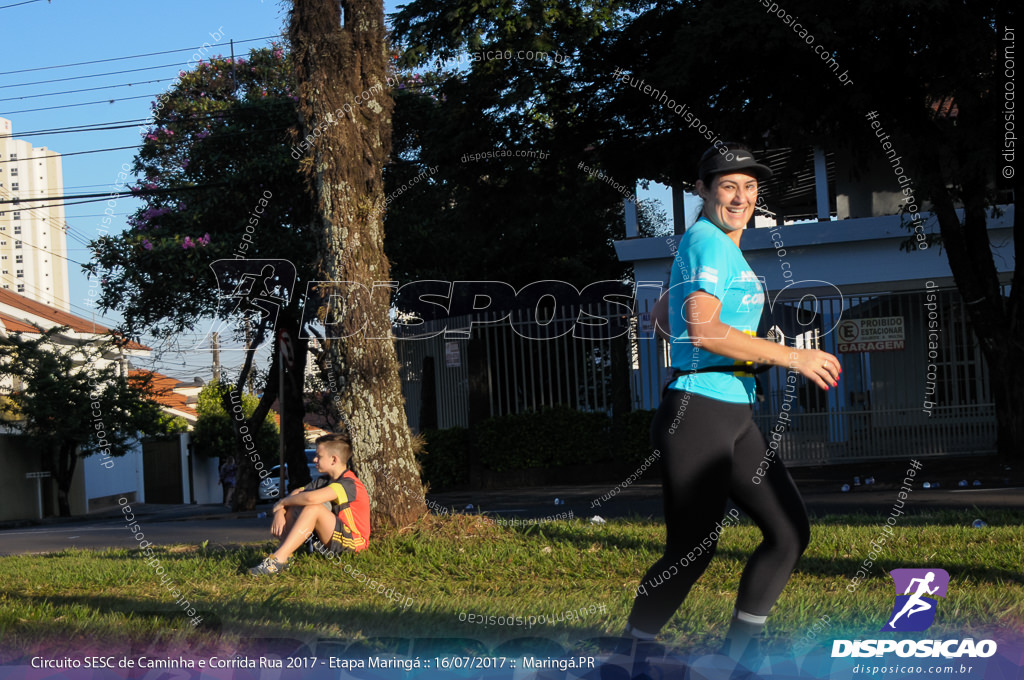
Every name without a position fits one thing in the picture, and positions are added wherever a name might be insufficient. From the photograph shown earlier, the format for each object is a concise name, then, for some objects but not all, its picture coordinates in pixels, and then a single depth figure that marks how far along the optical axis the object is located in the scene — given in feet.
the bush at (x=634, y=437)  47.60
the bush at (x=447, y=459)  51.34
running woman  10.53
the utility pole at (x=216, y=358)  60.52
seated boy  21.16
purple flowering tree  55.67
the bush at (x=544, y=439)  48.62
